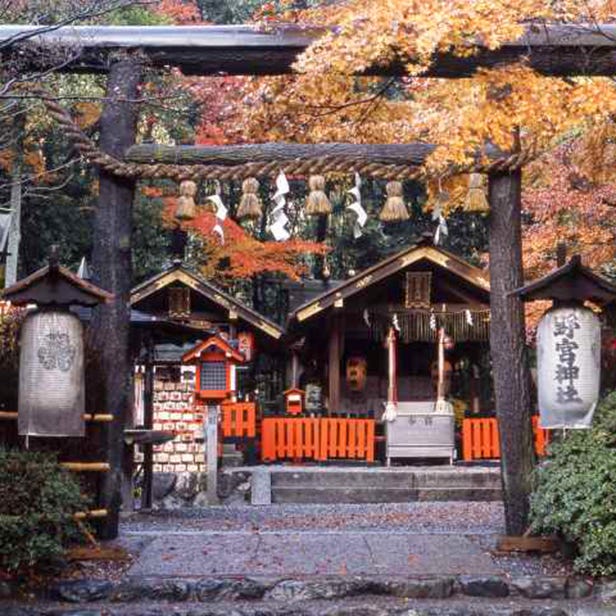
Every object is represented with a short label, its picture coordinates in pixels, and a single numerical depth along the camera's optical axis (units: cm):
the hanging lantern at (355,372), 2184
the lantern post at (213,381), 1541
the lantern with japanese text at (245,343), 2211
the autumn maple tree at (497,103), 887
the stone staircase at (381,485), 1598
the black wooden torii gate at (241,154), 898
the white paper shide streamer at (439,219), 972
